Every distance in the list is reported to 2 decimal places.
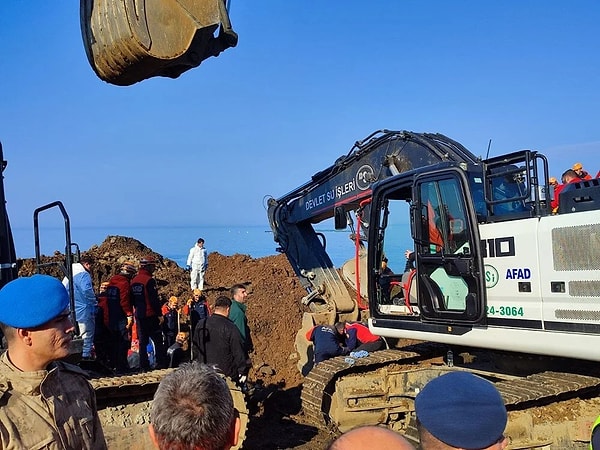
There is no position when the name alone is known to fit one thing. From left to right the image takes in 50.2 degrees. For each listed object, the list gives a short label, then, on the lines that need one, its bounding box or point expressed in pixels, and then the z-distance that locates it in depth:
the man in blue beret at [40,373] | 2.29
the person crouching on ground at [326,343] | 8.27
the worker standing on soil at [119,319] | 8.70
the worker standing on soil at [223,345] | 7.11
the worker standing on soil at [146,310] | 9.09
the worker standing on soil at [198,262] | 17.17
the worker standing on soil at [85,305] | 7.45
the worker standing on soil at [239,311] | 8.45
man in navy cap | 1.86
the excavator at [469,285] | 5.10
